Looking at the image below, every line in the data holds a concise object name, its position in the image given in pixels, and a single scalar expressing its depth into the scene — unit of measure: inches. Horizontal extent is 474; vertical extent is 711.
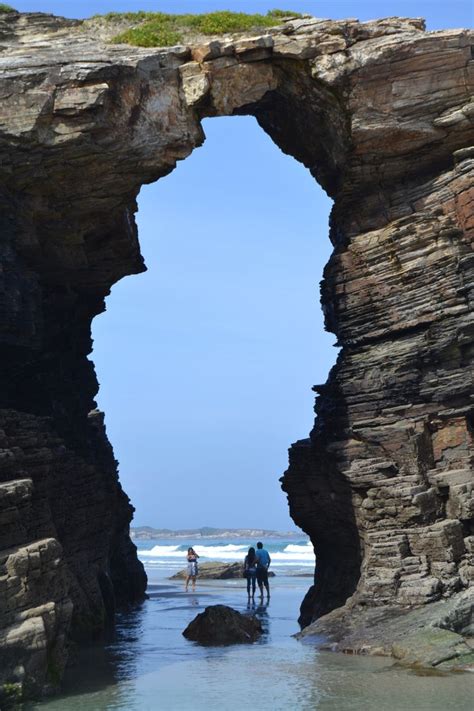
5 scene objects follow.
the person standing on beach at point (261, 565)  1530.5
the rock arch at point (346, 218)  1042.7
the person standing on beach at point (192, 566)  1745.8
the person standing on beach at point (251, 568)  1529.3
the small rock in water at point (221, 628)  1045.8
